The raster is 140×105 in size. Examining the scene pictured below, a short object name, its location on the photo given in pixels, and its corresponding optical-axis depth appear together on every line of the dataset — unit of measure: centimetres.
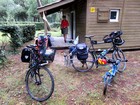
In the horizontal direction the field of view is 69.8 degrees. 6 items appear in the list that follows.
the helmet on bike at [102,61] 269
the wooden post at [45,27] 453
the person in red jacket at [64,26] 624
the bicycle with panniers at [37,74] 220
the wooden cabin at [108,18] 457
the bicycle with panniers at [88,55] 304
